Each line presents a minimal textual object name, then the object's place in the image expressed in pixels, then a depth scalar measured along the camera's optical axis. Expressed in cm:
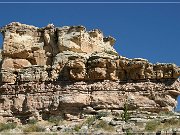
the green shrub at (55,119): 3244
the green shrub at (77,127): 2823
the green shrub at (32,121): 3265
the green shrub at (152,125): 2653
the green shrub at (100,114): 3146
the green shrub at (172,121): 2739
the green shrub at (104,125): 2769
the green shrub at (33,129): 2911
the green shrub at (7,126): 3108
